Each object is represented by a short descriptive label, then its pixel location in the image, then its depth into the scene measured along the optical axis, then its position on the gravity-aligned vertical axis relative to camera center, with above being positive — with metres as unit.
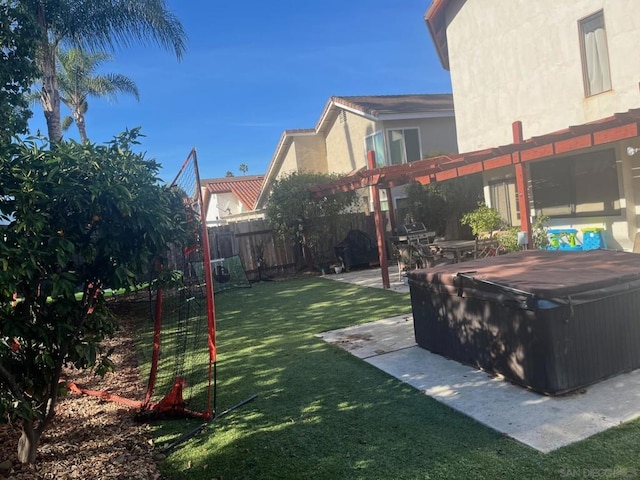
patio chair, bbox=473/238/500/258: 11.09 -0.66
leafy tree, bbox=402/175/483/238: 17.16 +0.79
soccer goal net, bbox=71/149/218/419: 4.20 -0.96
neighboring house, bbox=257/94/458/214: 17.98 +4.02
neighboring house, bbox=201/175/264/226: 30.92 +3.62
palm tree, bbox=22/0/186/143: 11.95 +6.08
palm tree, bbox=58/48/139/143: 20.30 +8.20
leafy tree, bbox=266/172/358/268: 15.26 +0.82
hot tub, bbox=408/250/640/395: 4.10 -0.98
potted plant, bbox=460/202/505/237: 12.34 -0.04
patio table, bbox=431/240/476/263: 11.10 -0.60
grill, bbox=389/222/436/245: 12.14 -0.19
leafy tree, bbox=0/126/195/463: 3.07 +0.08
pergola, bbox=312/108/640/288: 6.97 +1.15
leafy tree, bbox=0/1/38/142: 7.10 +3.26
